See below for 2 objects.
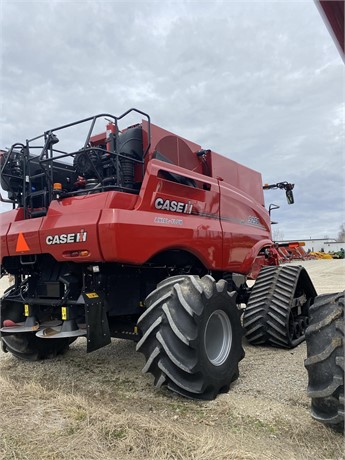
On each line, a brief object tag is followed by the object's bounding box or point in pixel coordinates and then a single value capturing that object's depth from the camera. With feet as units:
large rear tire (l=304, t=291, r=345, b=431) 9.22
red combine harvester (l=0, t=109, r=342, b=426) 13.20
